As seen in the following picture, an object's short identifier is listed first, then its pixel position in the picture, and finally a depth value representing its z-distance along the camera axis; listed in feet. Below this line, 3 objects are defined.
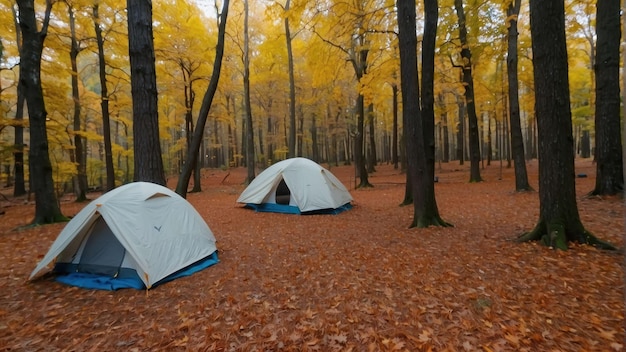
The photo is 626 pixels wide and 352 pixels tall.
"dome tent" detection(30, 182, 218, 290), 13.32
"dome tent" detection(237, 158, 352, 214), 29.27
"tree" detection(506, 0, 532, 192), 32.14
